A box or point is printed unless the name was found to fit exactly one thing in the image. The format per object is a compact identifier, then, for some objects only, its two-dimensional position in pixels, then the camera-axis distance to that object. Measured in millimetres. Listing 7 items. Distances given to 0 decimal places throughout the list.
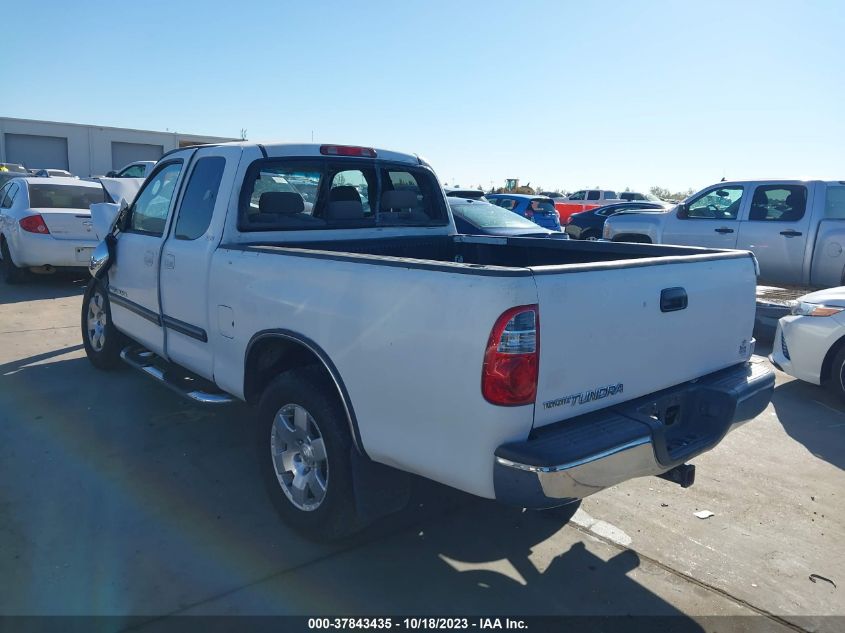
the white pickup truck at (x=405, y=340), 2461
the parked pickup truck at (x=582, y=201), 29172
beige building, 38938
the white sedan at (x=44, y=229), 9789
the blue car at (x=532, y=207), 16516
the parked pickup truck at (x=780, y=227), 8859
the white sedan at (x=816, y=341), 5578
